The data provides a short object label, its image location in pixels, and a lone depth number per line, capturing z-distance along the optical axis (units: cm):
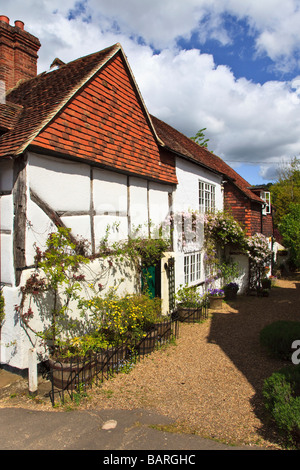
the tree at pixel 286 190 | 2802
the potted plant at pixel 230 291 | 1291
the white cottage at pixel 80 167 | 535
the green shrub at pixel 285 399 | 359
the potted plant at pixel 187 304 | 953
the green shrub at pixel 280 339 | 624
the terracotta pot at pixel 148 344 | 661
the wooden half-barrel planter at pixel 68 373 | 504
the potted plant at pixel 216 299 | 1124
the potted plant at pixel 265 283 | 1438
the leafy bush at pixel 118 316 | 621
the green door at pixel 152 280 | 848
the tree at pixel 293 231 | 1931
